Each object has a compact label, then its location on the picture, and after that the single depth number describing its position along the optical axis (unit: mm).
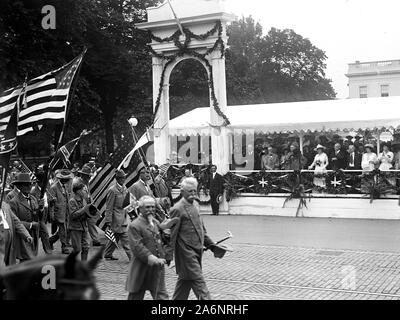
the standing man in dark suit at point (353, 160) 19078
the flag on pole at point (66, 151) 16438
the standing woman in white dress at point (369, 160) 18594
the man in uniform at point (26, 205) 10159
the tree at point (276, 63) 48594
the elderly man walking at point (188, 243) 7449
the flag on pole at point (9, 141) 8172
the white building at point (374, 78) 40531
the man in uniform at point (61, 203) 13211
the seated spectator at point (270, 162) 20656
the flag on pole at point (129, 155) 12812
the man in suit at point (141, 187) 12445
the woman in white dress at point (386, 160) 18516
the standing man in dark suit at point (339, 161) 19094
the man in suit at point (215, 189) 20203
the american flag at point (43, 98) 9398
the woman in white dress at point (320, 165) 19125
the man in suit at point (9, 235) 7918
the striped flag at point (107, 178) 12820
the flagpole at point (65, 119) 9173
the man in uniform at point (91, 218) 12492
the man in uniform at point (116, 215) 12250
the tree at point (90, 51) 21750
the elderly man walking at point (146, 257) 6957
